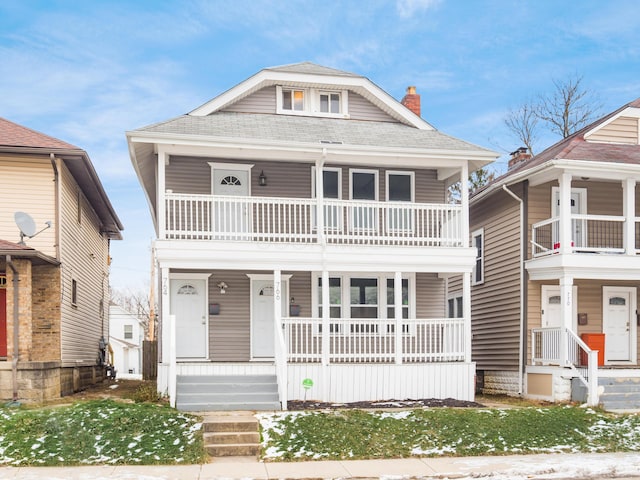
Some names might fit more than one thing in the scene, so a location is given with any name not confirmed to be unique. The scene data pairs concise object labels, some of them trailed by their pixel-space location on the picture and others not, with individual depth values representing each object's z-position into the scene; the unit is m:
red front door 16.05
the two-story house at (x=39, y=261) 15.08
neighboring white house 50.41
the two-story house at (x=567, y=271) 16.64
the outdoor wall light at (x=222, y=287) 17.21
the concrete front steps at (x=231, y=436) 11.30
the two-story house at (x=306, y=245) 15.41
